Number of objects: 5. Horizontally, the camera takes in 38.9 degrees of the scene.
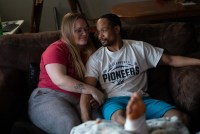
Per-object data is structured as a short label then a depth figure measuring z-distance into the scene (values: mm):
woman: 1651
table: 2799
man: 1826
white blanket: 1146
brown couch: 1785
